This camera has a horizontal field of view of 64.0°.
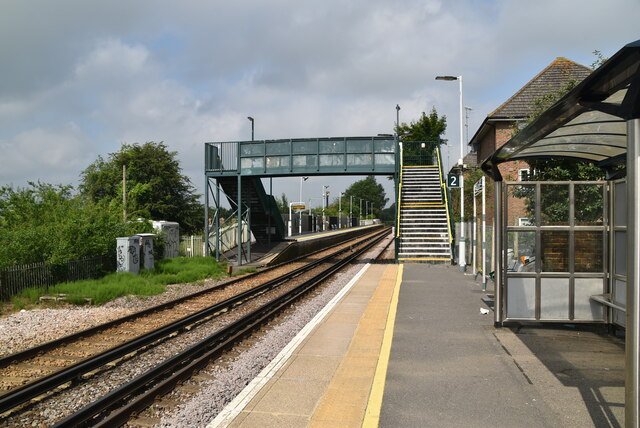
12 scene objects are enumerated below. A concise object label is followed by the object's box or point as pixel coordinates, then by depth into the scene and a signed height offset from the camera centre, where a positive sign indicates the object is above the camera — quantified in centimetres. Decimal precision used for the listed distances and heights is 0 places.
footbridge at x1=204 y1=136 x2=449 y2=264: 2239 +237
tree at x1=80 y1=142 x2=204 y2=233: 4254 +286
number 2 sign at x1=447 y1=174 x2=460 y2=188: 1833 +119
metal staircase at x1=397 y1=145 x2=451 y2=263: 2233 -19
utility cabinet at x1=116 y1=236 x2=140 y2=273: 1688 -132
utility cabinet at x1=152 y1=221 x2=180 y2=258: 2272 -98
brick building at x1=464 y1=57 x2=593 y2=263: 2456 +547
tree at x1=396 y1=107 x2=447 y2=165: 5138 +872
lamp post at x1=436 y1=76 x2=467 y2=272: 1833 +88
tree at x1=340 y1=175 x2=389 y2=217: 17312 +756
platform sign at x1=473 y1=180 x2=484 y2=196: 1741 +91
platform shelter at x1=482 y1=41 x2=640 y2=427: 748 -40
